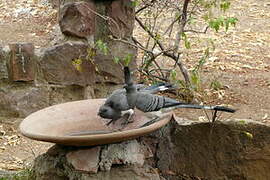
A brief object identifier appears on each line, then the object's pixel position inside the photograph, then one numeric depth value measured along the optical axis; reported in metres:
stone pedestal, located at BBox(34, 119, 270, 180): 5.67
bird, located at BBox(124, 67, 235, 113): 5.36
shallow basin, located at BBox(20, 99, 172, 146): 5.12
